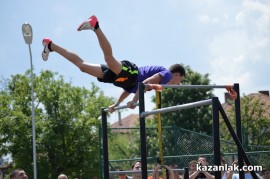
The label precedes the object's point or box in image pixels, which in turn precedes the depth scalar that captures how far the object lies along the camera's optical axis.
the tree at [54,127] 27.91
